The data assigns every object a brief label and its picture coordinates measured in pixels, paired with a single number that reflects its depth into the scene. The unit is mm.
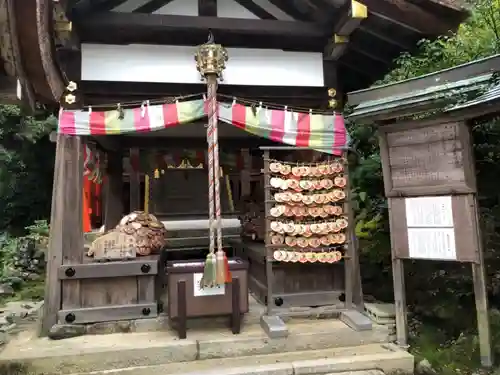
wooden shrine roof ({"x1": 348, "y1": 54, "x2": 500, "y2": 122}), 4348
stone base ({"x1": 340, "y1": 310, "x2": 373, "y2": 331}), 5414
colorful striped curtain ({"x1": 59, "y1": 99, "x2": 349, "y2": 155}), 5613
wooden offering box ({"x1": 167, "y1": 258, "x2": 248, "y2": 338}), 5230
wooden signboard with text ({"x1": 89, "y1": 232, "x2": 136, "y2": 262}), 5880
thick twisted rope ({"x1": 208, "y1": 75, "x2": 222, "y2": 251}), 5156
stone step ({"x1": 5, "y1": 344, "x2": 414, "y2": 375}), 4672
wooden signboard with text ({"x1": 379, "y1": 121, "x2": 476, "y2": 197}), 4777
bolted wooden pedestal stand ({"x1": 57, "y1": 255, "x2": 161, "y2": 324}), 5547
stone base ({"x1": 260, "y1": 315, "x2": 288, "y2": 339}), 5195
